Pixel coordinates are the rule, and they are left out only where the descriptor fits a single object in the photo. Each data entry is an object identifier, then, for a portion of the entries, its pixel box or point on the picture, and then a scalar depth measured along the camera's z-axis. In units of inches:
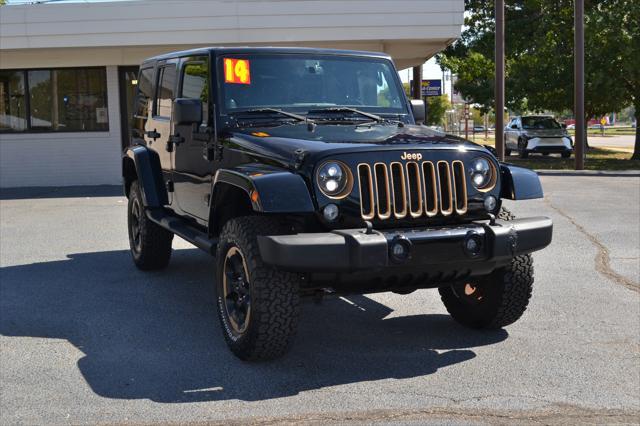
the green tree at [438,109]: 2701.8
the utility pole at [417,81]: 912.9
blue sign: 1083.9
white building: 654.5
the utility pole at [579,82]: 845.8
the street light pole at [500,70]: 871.1
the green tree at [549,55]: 969.5
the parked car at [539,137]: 1153.4
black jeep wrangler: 189.6
